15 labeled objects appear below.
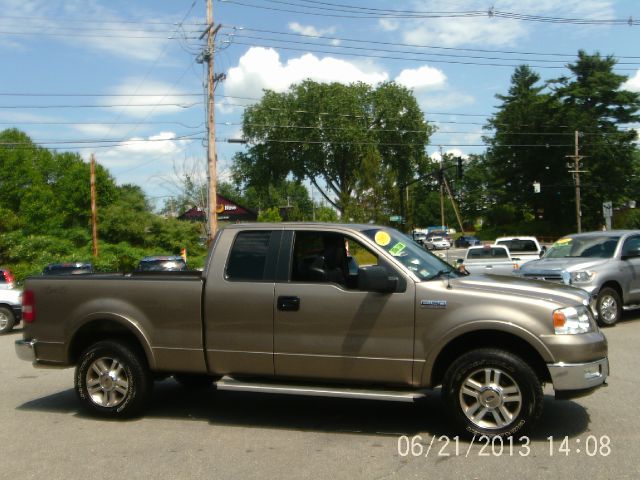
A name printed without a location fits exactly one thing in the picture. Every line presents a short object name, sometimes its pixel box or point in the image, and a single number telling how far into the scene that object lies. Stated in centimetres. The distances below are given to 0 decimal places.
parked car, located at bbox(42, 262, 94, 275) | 2288
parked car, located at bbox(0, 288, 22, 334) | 1647
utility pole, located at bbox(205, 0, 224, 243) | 2920
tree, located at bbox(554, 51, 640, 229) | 6519
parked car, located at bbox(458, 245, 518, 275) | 1961
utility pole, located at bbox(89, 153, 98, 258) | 3731
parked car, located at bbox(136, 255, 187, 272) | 2595
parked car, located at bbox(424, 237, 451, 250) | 6800
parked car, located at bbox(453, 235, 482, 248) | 6988
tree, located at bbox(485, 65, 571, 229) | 6956
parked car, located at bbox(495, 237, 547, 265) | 2362
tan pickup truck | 556
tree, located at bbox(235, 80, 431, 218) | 7050
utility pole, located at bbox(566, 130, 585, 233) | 5716
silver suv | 1275
